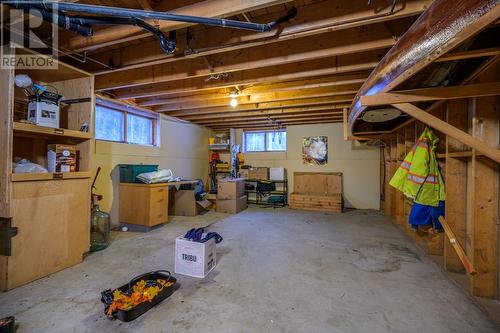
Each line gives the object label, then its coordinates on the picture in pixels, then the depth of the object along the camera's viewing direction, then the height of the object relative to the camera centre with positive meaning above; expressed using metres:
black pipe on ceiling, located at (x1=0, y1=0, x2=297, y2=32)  1.35 +1.00
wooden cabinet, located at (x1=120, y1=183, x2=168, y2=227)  3.47 -0.62
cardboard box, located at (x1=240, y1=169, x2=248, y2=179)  6.35 -0.21
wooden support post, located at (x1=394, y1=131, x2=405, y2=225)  3.74 +0.12
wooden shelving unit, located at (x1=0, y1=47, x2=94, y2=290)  1.84 -0.22
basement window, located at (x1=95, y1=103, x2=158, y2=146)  3.80 +0.77
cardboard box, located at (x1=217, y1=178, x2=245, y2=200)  4.98 -0.53
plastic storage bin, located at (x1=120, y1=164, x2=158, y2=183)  3.66 -0.11
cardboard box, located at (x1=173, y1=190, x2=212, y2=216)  4.59 -0.81
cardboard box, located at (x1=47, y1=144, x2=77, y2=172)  2.26 +0.07
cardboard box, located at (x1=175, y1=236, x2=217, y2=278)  2.05 -0.87
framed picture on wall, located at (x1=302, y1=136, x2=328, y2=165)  5.91 +0.44
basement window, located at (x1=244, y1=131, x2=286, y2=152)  6.53 +0.76
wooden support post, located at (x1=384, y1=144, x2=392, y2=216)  4.58 -0.30
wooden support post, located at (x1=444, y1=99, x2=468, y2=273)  2.14 -0.20
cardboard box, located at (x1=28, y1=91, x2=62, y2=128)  2.05 +0.52
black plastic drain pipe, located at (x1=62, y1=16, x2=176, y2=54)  1.63 +1.08
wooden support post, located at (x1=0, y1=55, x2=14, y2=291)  1.81 +0.08
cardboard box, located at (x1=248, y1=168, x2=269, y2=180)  6.15 -0.22
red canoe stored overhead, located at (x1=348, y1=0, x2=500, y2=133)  0.89 +0.66
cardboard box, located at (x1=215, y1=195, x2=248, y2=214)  4.91 -0.91
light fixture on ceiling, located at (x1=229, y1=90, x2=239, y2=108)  3.62 +1.17
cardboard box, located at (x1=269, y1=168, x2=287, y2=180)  6.12 -0.22
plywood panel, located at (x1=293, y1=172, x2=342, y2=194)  5.62 -0.42
